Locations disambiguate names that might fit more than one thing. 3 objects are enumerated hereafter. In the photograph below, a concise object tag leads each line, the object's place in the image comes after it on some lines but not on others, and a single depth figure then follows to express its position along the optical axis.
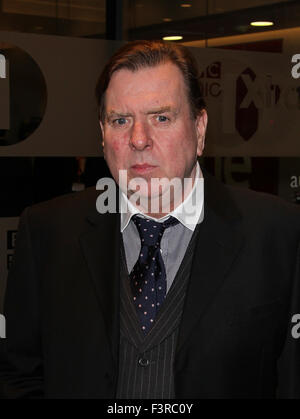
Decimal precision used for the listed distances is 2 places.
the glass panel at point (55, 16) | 3.17
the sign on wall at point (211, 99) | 3.22
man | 1.30
